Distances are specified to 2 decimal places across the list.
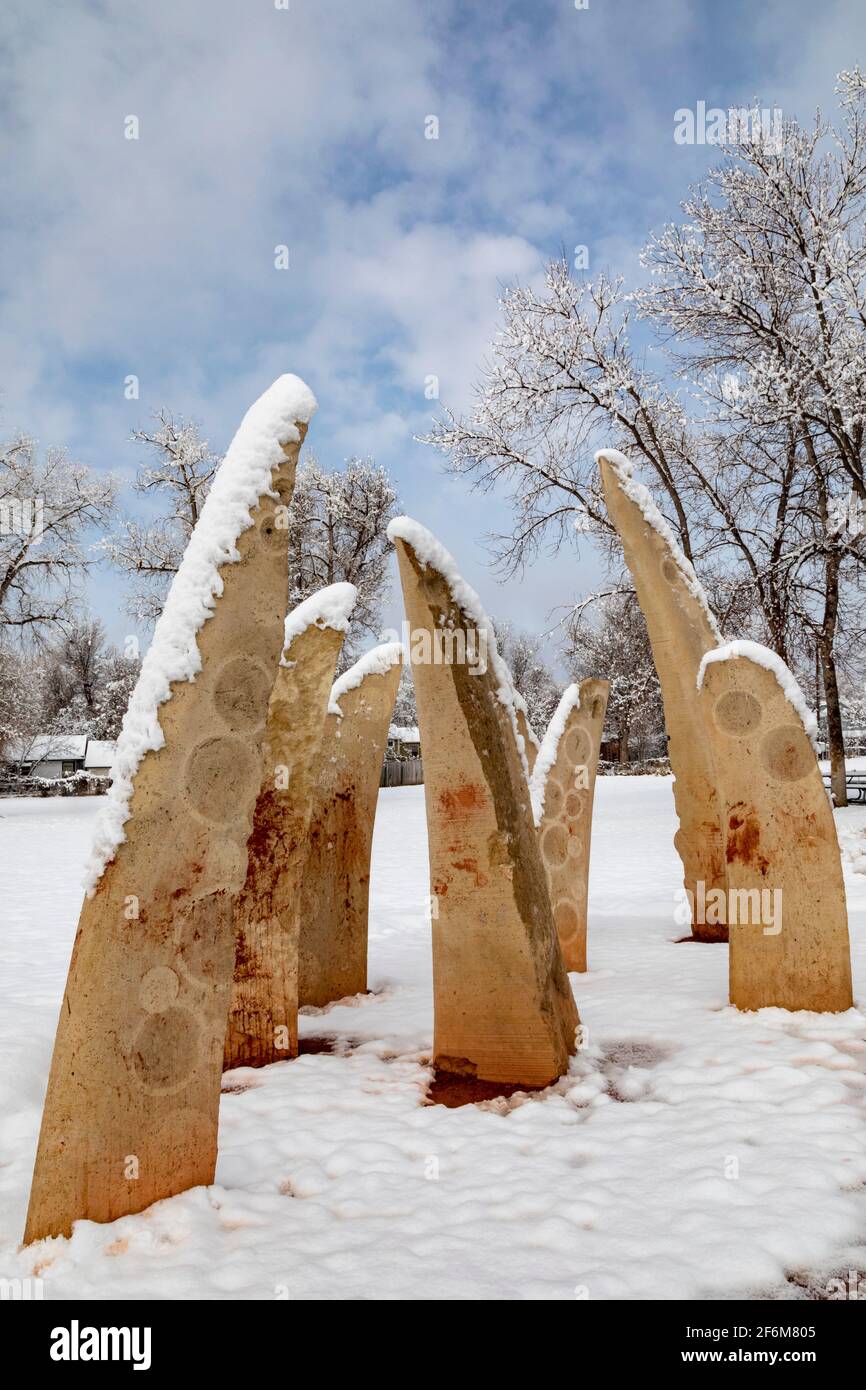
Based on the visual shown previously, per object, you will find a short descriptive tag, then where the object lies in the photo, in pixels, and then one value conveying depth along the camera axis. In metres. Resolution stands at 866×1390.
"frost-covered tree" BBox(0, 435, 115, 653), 21.23
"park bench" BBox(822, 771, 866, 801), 19.81
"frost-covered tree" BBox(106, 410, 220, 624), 24.44
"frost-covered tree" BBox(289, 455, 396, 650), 26.42
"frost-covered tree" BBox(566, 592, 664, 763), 23.82
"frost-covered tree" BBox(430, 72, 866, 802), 13.18
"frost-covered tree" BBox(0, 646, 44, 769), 25.85
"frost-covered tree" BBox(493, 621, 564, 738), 48.38
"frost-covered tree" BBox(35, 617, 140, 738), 44.28
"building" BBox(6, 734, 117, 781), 37.31
